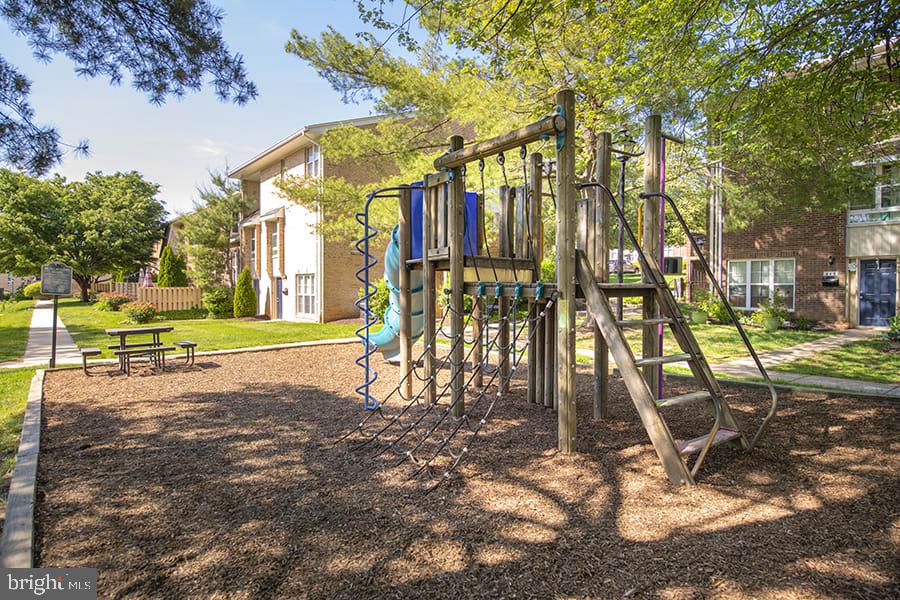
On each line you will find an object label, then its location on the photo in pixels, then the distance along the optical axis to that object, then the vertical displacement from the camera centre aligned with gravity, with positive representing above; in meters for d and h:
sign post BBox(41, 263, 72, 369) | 9.65 +0.37
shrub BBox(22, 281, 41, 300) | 40.74 +0.70
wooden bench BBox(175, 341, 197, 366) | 9.79 -1.12
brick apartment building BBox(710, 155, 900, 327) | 15.58 +1.01
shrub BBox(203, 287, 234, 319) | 22.80 -0.26
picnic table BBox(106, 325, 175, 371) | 9.35 -0.61
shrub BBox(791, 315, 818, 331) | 16.22 -0.99
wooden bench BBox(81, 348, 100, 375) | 8.88 -0.90
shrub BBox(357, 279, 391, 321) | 15.61 -0.17
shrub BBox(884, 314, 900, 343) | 11.94 -0.94
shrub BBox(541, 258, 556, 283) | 17.22 +0.79
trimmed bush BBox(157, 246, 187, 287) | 26.97 +1.44
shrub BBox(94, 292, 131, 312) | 24.50 -0.13
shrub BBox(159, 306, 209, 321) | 23.00 -0.70
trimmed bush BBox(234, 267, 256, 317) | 22.50 +0.04
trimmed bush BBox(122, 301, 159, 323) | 19.19 -0.49
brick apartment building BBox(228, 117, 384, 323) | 18.81 +1.94
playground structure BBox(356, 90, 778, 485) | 4.29 +0.03
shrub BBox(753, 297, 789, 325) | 16.56 -0.59
